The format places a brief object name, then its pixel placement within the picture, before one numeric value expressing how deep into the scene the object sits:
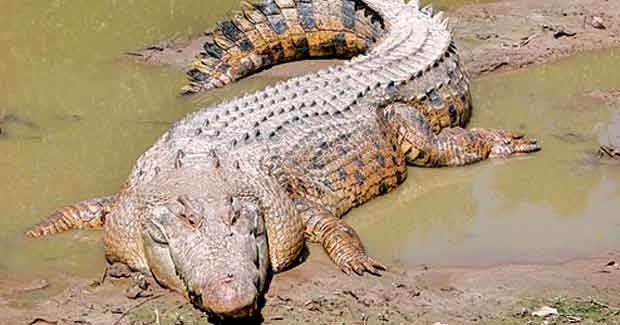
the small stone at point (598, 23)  9.92
